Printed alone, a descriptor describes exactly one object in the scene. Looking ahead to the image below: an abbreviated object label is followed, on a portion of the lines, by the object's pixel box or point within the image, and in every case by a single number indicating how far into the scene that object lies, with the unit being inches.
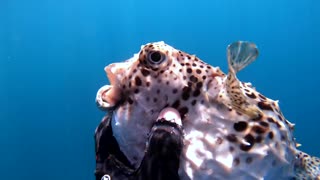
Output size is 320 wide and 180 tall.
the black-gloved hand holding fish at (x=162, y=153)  9.3
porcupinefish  9.9
